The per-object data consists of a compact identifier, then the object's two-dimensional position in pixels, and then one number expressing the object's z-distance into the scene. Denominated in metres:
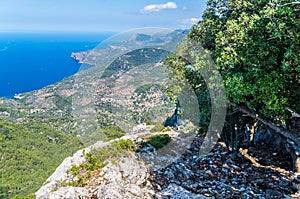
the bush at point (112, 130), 53.06
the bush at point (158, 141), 18.14
